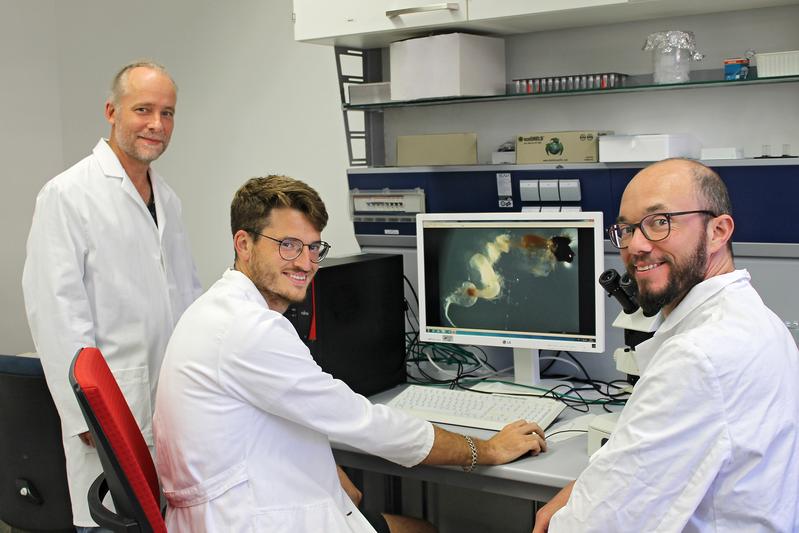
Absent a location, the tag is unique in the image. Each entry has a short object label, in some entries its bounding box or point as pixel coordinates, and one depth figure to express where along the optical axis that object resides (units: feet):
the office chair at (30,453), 6.43
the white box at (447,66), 7.67
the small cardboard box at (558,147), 7.75
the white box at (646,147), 7.11
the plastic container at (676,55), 7.21
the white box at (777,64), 6.63
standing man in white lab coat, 6.49
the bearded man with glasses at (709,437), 3.97
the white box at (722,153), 7.13
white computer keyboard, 6.70
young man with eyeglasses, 5.03
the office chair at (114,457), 4.60
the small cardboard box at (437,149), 8.60
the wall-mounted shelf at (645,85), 6.99
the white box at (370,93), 8.47
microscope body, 5.86
